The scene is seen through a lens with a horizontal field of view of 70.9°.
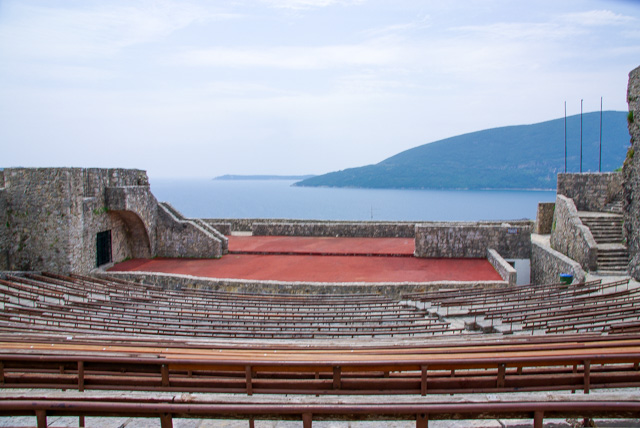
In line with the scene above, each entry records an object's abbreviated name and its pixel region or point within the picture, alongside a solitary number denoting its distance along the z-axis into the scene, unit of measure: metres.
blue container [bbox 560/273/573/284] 15.57
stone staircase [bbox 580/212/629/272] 15.63
